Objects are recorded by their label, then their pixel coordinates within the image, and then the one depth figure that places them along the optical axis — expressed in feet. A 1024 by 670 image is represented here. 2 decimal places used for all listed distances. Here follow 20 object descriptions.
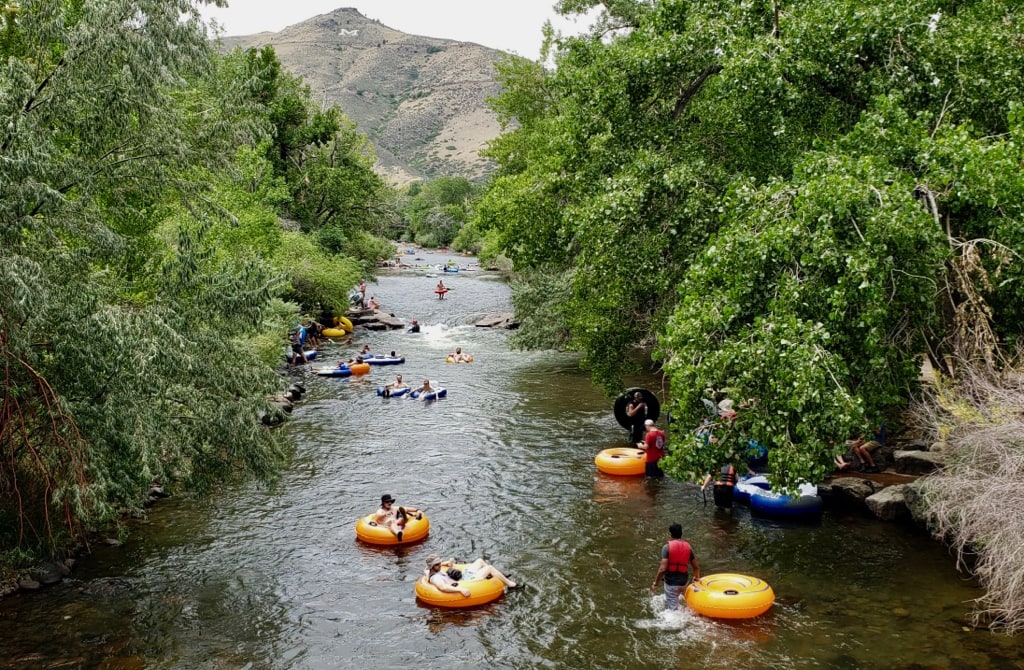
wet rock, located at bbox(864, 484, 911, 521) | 51.11
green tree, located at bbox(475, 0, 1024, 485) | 37.32
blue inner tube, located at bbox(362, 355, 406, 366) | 106.52
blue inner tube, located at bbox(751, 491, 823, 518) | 52.01
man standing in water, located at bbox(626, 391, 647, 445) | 70.25
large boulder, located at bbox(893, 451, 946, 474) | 55.88
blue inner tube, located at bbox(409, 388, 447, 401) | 87.61
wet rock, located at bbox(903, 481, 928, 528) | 48.98
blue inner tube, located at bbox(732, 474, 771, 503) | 54.85
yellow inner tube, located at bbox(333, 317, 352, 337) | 133.80
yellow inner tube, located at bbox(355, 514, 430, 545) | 49.19
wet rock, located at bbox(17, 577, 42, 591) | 42.37
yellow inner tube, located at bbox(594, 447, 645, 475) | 61.52
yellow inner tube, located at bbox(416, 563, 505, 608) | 41.19
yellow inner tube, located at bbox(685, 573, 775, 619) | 39.06
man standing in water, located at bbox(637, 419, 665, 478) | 61.31
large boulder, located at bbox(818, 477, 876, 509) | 54.03
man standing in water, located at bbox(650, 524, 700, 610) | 40.32
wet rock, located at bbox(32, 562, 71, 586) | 43.19
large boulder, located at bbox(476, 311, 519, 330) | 137.69
